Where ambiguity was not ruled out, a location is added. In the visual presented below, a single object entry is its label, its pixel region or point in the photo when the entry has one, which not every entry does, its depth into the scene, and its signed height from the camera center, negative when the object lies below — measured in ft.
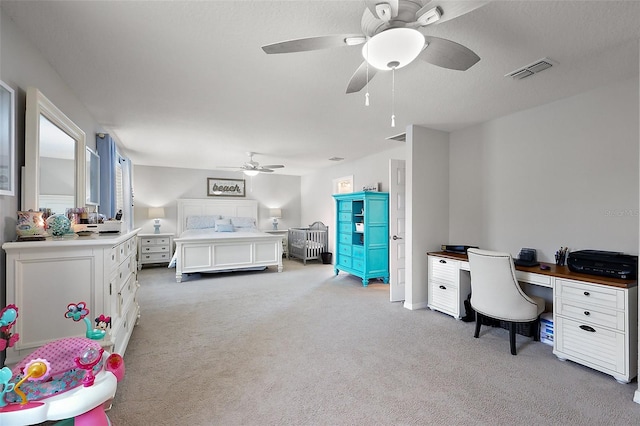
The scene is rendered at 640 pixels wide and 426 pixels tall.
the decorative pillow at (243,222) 24.46 -0.66
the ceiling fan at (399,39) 4.13 +2.81
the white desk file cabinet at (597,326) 6.89 -2.85
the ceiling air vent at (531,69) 7.11 +3.69
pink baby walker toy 3.86 -2.54
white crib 22.84 -2.21
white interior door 13.41 -0.67
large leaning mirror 6.05 +1.40
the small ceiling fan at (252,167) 18.81 +3.06
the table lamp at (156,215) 22.00 -0.04
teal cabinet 16.29 -1.30
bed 17.28 -1.63
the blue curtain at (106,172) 11.57 +1.73
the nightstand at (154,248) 20.85 -2.47
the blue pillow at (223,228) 22.17 -1.04
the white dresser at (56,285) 5.33 -1.37
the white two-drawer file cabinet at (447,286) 11.04 -2.84
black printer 7.24 -1.32
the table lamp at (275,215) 26.66 -0.08
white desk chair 8.32 -2.35
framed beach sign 24.80 +2.34
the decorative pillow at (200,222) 23.16 -0.61
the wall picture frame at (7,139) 5.32 +1.43
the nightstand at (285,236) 26.30 -2.03
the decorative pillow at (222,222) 22.39 -0.60
